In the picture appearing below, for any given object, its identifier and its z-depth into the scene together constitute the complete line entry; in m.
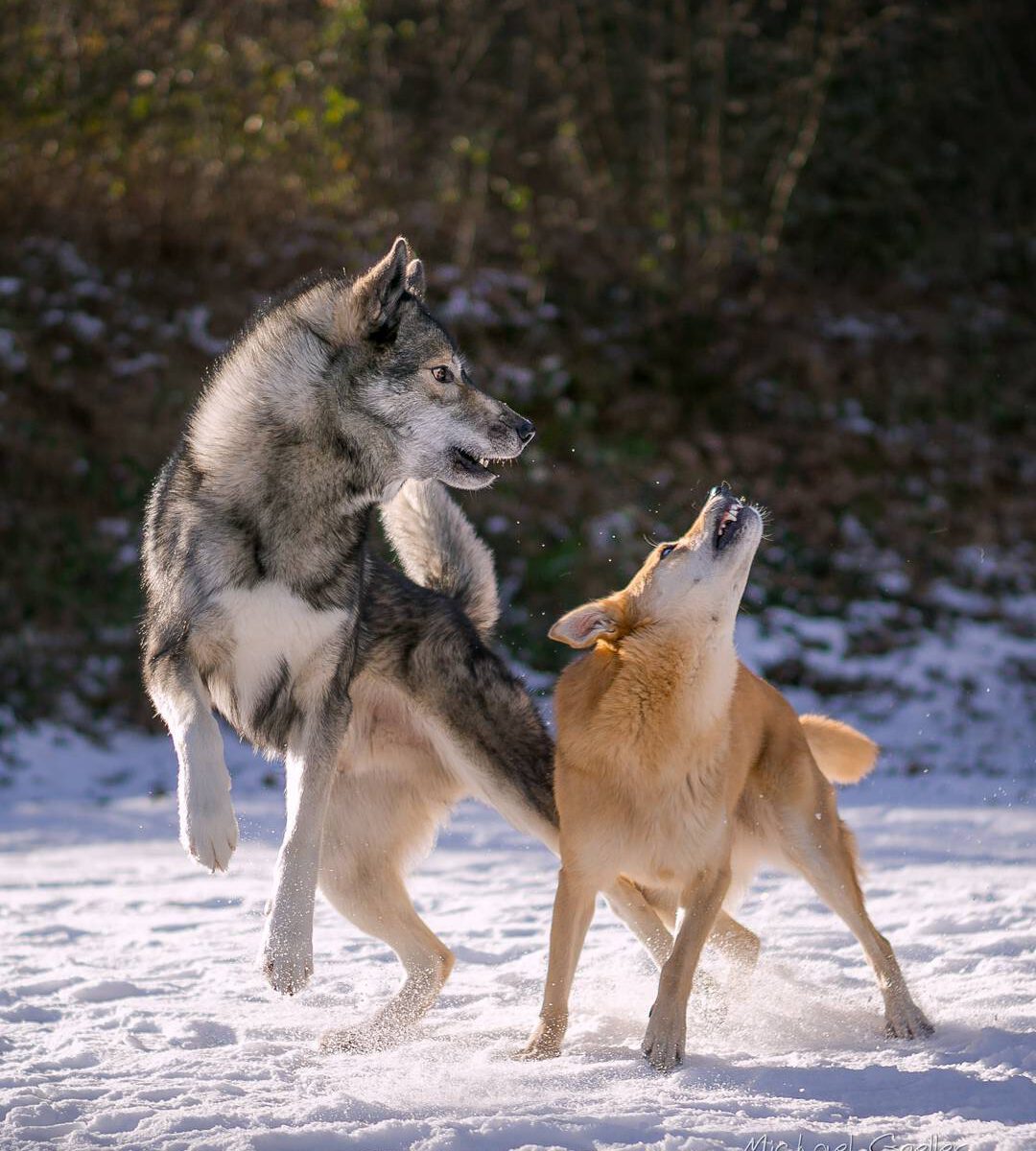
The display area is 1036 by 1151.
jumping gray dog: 4.16
